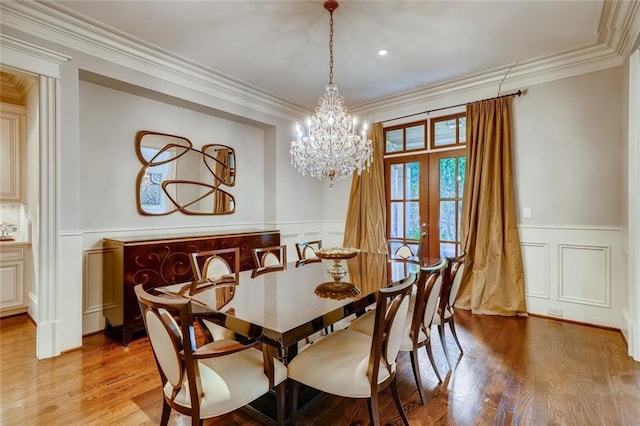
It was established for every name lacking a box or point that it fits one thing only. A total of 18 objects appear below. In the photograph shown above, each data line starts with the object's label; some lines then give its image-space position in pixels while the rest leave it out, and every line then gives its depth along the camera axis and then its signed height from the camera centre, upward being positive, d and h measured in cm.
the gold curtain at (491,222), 369 -12
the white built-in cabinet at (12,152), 356 +71
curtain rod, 370 +140
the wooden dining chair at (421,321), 190 -74
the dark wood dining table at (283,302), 144 -49
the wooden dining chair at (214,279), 205 -49
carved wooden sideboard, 288 -53
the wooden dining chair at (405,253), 327 -46
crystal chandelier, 290 +65
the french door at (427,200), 427 +17
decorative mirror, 357 +46
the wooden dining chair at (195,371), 131 -76
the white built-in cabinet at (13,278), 351 -73
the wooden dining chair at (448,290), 238 -60
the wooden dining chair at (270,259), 271 -44
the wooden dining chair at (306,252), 322 -41
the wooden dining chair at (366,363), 151 -79
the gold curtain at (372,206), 482 +10
